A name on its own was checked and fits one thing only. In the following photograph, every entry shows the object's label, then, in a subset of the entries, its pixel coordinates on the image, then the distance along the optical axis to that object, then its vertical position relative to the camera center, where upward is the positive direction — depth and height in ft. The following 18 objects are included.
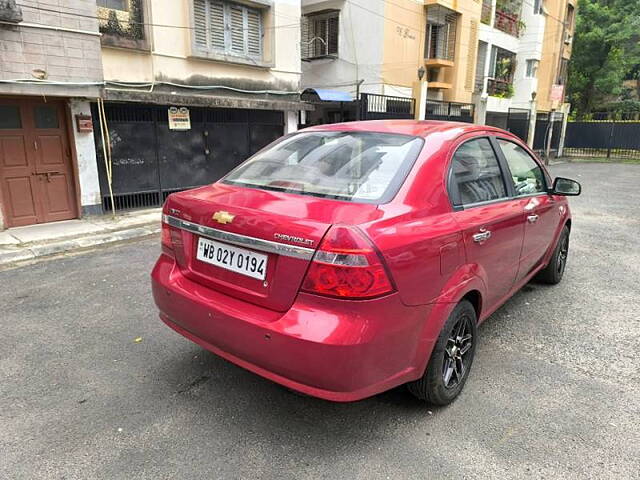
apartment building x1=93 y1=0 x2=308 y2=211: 28.32 +1.58
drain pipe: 27.26 -2.11
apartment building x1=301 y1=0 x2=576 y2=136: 50.24 +7.53
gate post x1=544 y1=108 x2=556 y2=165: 71.34 -3.15
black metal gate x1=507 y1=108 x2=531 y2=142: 76.07 -0.94
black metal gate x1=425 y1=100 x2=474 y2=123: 57.62 +0.48
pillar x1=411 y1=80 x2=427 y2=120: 51.62 +1.78
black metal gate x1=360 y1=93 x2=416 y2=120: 45.52 +0.78
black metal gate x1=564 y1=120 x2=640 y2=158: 80.02 -4.02
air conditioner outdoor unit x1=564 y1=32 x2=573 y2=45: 86.82 +14.45
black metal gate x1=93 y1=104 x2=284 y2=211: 28.96 -2.38
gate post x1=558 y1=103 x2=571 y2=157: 85.27 -2.21
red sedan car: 7.16 -2.43
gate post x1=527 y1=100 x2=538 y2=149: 73.05 -0.56
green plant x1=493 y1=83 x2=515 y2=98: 73.41 +3.58
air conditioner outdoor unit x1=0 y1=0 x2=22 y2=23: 21.66 +4.50
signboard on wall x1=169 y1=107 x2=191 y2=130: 30.89 -0.38
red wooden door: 24.50 -2.80
